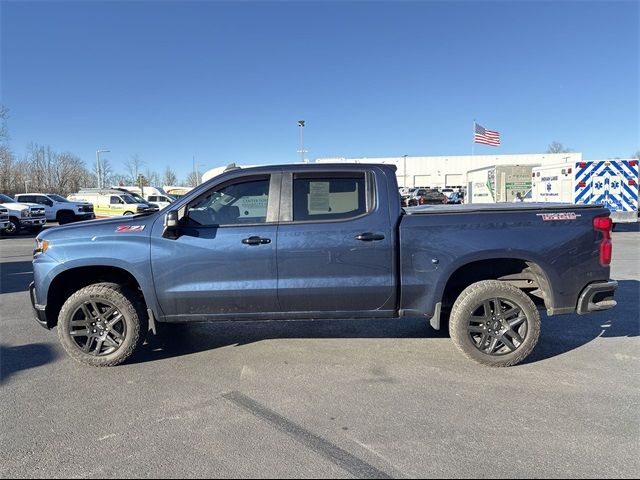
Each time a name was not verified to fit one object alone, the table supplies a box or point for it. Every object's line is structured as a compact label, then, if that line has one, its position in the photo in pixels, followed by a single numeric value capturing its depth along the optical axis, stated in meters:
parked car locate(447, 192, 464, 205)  38.66
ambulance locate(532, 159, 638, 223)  14.80
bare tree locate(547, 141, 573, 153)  95.12
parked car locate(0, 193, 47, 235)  18.30
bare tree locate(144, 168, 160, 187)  90.79
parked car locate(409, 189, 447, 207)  33.53
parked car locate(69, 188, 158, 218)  25.80
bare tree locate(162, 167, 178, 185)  95.56
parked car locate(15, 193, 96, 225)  22.69
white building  81.56
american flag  36.88
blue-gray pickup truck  3.92
